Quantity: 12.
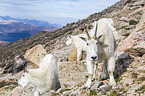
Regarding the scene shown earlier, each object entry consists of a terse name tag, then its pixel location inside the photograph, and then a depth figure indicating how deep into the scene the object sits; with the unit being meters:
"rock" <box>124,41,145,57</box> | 8.84
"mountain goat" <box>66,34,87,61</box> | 15.37
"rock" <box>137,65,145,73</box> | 6.35
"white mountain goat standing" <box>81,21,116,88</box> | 5.96
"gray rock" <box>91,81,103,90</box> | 6.38
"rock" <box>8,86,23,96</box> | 11.92
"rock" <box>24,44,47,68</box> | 14.23
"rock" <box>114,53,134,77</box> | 7.56
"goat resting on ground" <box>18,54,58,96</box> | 7.88
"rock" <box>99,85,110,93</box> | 5.96
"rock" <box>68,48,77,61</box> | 15.90
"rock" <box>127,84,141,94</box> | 5.20
